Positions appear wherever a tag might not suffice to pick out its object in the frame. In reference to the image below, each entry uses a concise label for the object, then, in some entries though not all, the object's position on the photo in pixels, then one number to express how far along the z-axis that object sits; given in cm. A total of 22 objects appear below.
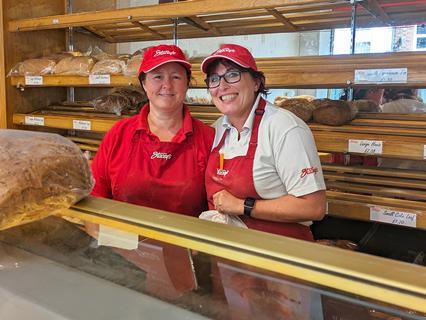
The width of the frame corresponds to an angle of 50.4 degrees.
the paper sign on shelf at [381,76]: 171
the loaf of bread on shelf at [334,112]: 202
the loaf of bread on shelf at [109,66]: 257
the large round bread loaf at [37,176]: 76
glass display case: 57
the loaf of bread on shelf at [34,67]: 297
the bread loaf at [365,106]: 230
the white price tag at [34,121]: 301
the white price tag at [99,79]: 258
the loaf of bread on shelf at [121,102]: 272
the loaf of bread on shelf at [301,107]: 212
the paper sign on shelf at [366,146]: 180
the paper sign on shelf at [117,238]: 78
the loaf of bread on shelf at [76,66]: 274
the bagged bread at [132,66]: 245
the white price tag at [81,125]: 268
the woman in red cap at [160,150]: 163
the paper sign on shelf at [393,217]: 177
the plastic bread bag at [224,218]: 143
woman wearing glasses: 134
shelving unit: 179
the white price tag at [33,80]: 296
